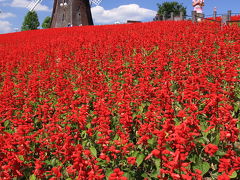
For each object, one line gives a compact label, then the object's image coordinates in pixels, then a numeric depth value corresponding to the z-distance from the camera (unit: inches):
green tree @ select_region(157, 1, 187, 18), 3472.0
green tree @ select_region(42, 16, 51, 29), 3567.9
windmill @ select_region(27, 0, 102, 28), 1412.6
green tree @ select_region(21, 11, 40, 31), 3455.2
